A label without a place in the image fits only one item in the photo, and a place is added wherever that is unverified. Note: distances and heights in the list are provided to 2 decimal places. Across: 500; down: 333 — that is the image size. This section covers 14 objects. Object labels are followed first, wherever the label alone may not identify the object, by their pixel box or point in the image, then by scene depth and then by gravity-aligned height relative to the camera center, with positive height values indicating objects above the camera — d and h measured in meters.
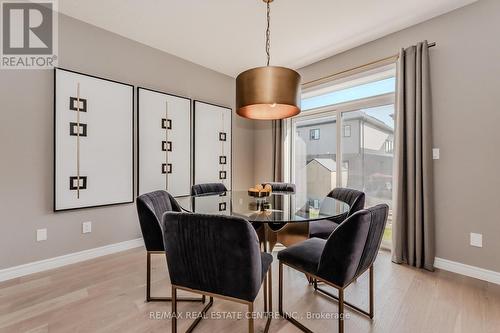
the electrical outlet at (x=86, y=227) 2.75 -0.68
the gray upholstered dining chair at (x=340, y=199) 2.11 -0.35
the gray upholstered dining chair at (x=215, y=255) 1.19 -0.46
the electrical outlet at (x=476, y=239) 2.33 -0.72
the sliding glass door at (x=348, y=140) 3.15 +0.40
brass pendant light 1.77 +0.61
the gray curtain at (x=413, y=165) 2.55 +0.02
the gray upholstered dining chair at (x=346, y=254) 1.33 -0.53
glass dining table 1.70 -0.34
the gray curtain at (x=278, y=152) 4.21 +0.27
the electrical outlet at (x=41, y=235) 2.46 -0.69
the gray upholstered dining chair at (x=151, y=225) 1.80 -0.44
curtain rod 2.81 +1.31
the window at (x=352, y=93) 3.08 +1.06
